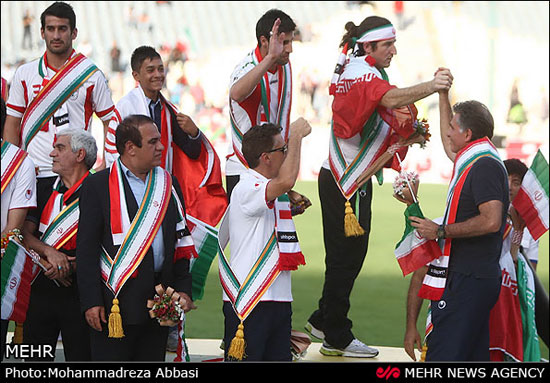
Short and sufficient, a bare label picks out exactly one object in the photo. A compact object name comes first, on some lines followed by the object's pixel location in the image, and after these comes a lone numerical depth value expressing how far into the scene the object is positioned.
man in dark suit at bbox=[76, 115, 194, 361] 9.07
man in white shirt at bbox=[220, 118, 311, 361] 9.70
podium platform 12.27
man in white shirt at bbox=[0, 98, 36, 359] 9.59
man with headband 11.98
